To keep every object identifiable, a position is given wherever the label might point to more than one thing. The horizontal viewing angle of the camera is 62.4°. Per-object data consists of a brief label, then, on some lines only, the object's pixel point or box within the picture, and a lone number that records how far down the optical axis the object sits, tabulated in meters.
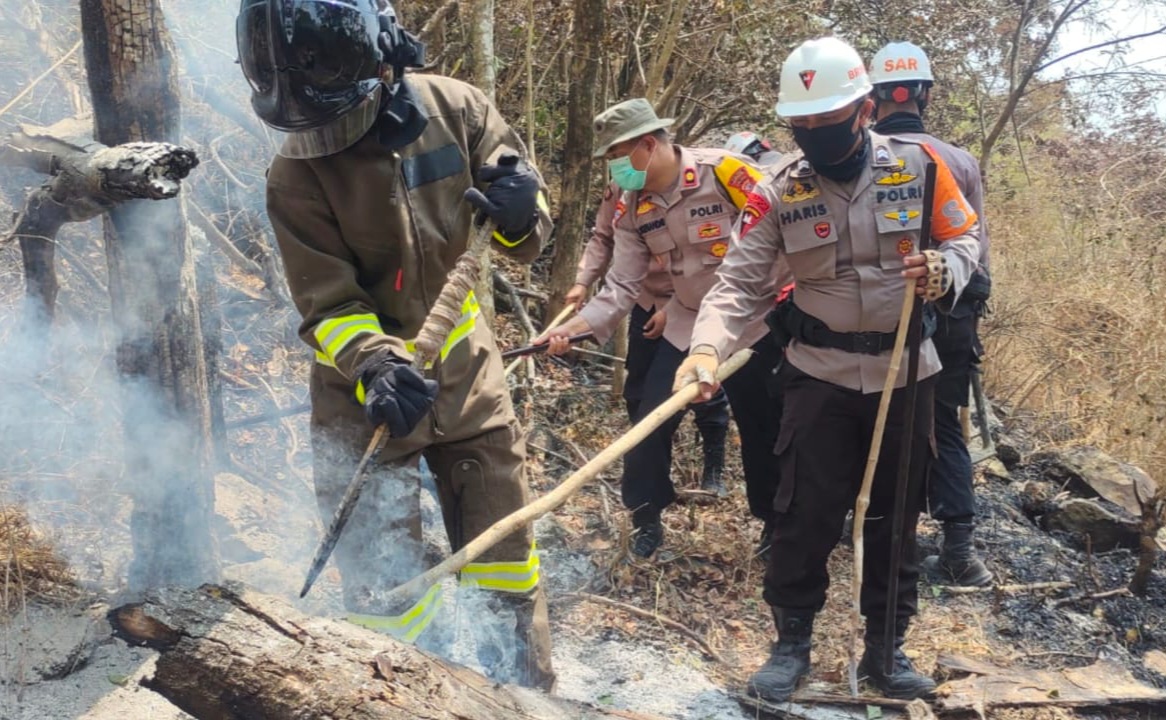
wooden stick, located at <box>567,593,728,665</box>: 3.97
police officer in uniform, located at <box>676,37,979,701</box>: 3.18
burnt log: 2.24
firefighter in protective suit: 2.58
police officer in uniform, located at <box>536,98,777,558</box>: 4.49
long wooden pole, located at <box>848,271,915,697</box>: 3.11
